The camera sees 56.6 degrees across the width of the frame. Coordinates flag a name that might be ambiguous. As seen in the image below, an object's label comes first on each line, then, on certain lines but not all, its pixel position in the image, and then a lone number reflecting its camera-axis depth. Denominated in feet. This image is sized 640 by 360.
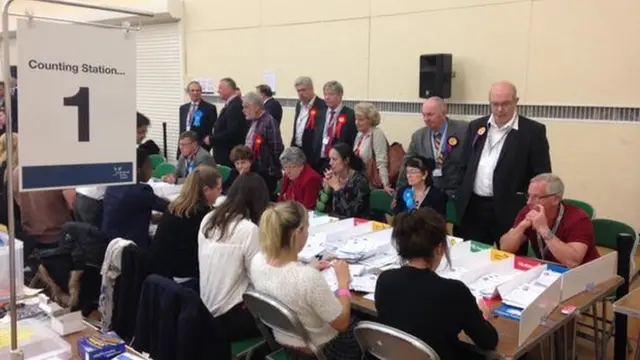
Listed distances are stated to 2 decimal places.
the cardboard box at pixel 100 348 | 5.82
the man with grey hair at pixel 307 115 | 19.04
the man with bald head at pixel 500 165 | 11.96
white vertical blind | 30.63
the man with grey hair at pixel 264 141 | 18.35
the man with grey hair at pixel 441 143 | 14.64
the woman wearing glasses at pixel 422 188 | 12.82
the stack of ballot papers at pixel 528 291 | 8.09
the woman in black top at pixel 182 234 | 10.62
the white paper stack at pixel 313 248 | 10.19
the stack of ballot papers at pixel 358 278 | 8.86
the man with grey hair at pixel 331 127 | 17.87
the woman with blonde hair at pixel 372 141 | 16.87
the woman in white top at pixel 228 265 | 9.37
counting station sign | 4.93
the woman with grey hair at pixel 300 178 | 15.11
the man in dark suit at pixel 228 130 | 20.39
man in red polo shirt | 9.84
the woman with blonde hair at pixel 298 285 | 7.85
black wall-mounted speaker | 18.74
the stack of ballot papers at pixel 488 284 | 8.45
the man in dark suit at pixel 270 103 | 21.70
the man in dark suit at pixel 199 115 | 22.48
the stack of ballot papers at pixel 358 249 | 10.12
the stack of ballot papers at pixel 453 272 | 9.22
